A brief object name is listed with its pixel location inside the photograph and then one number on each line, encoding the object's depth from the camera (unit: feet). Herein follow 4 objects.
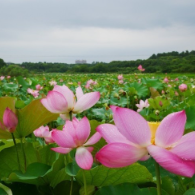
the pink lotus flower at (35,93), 8.23
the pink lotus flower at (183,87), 7.74
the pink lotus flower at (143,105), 5.32
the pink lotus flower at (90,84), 10.49
